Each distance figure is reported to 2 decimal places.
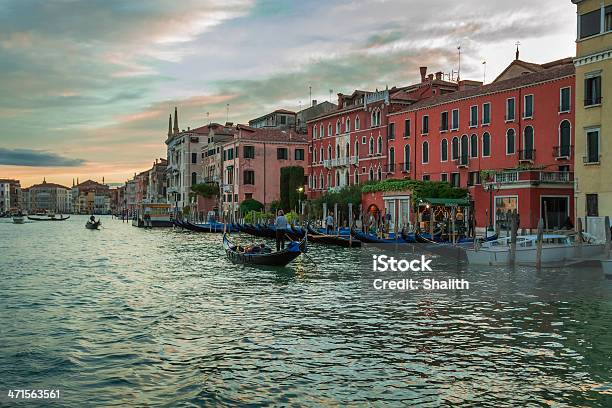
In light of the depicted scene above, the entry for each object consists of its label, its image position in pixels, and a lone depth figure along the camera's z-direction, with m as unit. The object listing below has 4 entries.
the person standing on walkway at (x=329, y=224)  31.05
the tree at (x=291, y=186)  47.56
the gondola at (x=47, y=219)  96.09
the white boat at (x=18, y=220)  82.84
